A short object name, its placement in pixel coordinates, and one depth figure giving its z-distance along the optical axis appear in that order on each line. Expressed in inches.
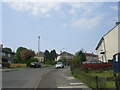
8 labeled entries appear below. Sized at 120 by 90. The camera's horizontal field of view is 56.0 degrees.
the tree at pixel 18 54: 1792.7
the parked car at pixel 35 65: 1055.1
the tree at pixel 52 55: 2666.5
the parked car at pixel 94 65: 582.2
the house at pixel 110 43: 803.0
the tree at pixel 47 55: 2626.5
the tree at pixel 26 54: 1580.3
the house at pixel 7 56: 1393.4
